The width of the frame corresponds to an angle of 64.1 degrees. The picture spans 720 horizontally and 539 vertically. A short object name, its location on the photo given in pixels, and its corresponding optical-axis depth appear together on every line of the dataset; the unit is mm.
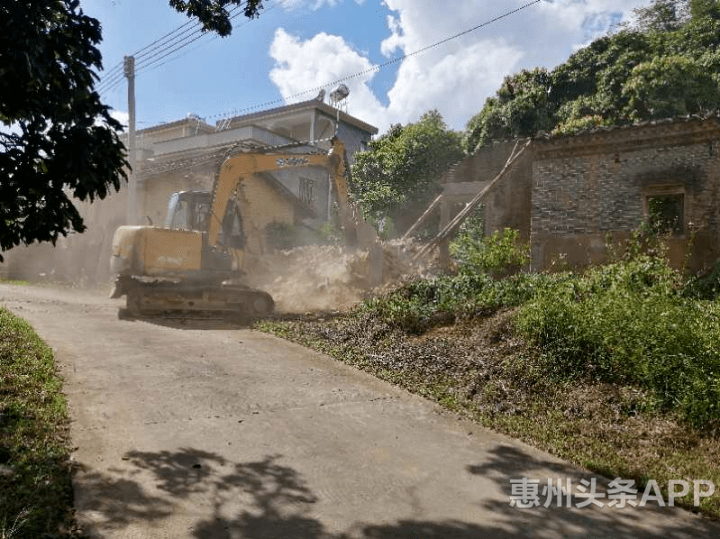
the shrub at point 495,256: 13695
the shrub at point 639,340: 6484
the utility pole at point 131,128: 21625
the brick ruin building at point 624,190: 14328
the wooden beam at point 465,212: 19281
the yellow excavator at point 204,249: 13078
